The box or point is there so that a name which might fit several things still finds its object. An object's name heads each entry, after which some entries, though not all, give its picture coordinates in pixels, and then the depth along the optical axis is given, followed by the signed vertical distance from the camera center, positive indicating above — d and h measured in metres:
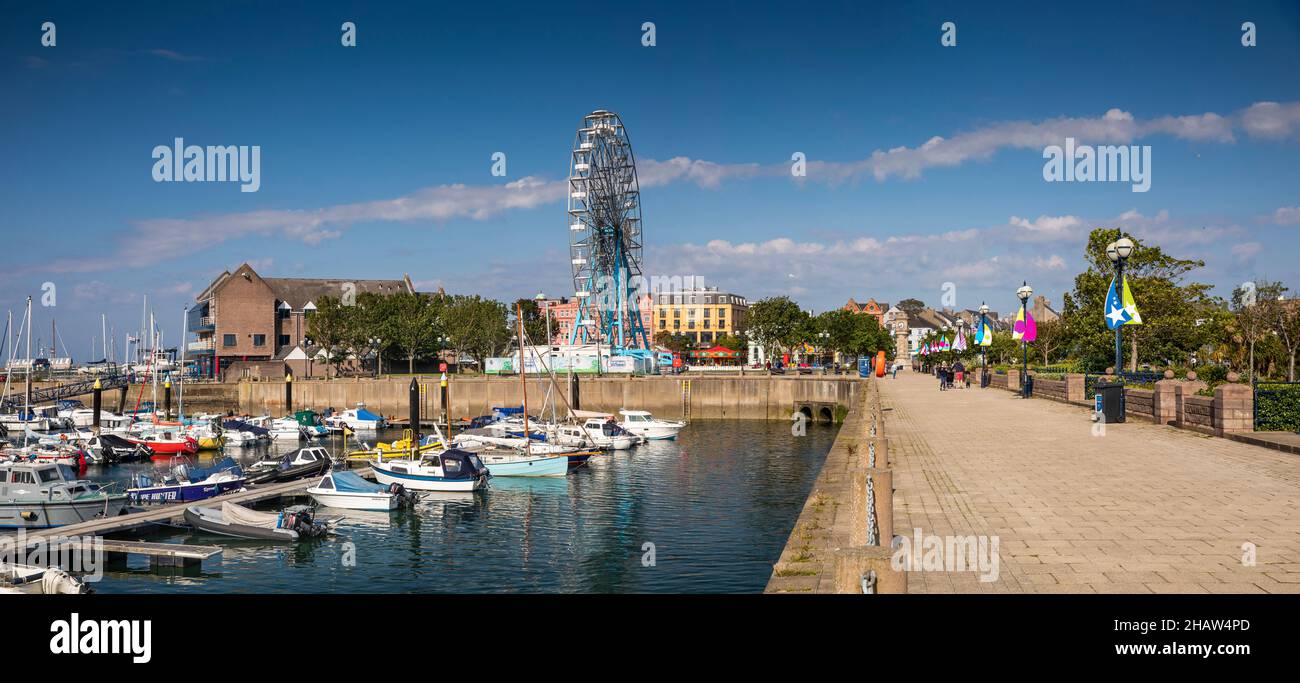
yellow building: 196.50 +6.57
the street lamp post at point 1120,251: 31.66 +3.32
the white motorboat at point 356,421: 69.52 -5.93
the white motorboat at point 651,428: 61.88 -5.83
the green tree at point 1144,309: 52.81 +2.10
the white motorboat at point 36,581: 19.84 -5.33
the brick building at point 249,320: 111.50 +3.38
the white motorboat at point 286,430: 65.19 -6.24
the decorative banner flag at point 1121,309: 33.38 +1.32
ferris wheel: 85.00 +12.08
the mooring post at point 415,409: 56.98 -4.28
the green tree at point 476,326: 119.44 +2.61
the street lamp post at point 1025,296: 46.97 +2.52
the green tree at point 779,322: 129.50 +3.30
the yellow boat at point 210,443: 59.94 -6.57
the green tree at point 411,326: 110.38 +2.47
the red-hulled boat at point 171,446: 58.38 -6.58
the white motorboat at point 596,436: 54.03 -5.68
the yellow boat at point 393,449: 51.91 -6.20
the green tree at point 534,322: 144.75 +3.87
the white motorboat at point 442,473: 39.16 -5.68
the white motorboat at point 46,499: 31.47 -5.51
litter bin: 30.80 -2.05
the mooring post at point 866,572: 7.15 -1.86
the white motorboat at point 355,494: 35.47 -5.97
